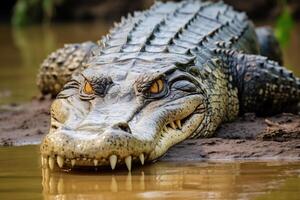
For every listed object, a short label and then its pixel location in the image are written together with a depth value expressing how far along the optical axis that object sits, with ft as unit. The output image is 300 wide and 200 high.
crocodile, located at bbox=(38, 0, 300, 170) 25.65
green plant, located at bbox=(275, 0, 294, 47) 56.50
